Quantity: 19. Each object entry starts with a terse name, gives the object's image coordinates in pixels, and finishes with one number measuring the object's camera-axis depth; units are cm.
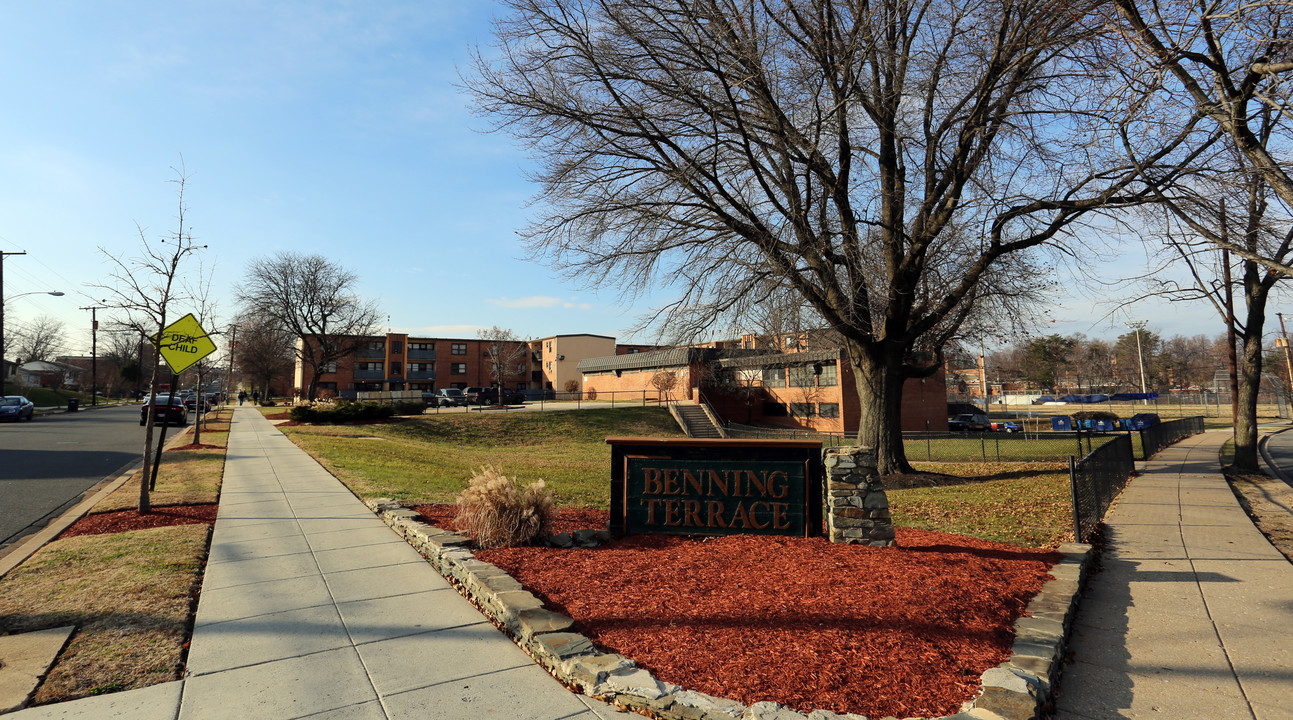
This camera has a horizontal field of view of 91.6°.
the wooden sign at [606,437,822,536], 746
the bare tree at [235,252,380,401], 5162
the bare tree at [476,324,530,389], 7861
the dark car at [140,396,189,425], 2865
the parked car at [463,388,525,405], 5522
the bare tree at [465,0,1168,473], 1149
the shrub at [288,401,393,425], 3081
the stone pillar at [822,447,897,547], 718
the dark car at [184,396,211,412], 3558
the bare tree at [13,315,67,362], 8300
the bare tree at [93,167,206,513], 1026
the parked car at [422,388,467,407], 5266
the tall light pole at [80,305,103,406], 5524
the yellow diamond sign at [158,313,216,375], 1064
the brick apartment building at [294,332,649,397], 7838
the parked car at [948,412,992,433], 4509
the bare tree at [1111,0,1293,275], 624
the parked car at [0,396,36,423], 3291
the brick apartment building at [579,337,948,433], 4309
